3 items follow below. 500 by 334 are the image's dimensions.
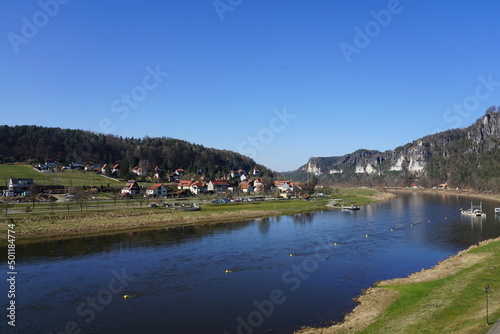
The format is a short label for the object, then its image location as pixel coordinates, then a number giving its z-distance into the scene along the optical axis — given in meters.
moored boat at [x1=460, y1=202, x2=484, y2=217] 79.44
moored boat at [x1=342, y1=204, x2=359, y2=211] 94.75
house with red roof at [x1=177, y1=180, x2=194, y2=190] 126.69
